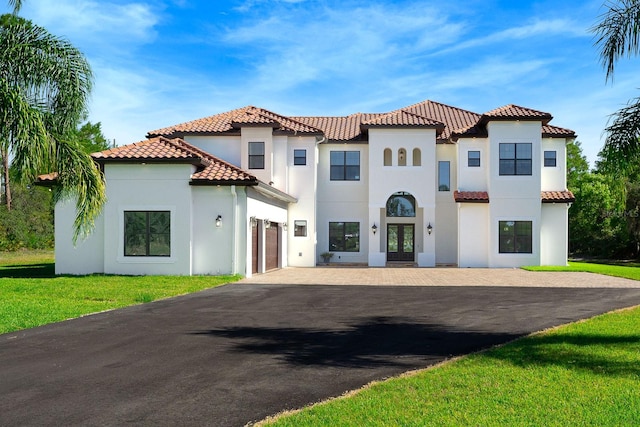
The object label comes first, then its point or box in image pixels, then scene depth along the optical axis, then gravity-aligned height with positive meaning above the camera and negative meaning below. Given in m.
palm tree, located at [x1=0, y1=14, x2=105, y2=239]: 13.38 +2.83
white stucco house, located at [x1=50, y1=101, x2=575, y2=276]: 28.94 +2.16
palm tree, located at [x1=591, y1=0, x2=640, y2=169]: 10.62 +2.90
